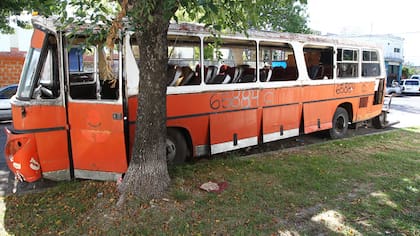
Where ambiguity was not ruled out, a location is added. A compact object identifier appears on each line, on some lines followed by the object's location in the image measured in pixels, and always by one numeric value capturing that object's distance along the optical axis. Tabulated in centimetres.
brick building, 1650
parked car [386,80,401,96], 2913
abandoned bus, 497
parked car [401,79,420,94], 3023
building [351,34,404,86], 3731
